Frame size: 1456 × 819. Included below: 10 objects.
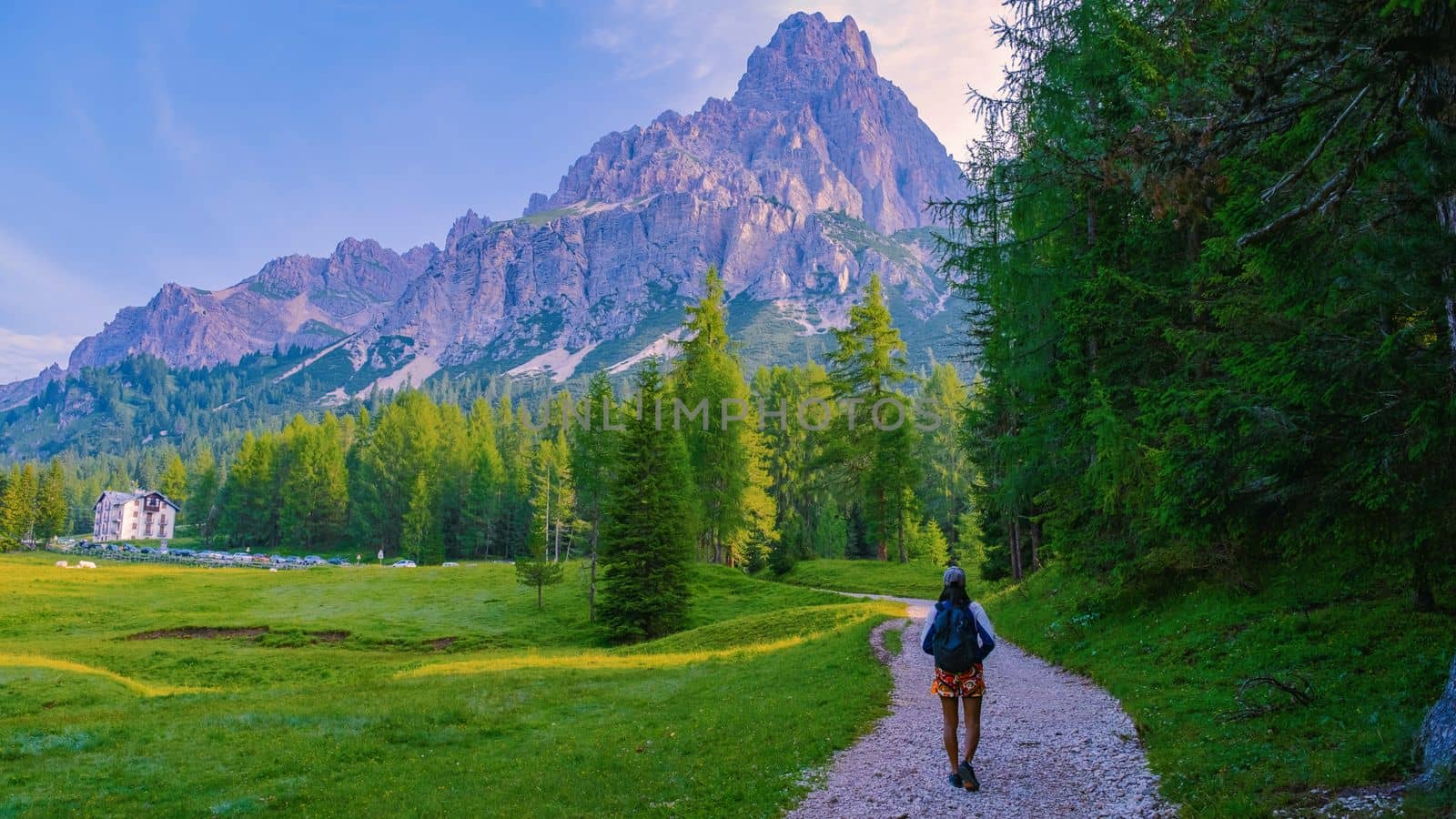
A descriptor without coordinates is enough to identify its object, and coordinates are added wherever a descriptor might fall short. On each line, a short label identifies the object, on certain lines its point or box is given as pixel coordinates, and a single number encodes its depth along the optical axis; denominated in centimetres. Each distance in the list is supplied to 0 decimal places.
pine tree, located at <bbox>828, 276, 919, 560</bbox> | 4634
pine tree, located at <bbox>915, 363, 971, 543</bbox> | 7475
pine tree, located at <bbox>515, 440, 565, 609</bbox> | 4150
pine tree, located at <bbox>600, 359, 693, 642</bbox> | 3534
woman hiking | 839
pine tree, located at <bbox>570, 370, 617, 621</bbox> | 4103
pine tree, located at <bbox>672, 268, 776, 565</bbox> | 4912
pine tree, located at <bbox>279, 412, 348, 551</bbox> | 10131
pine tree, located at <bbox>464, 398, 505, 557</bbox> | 9219
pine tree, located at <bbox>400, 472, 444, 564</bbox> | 8562
